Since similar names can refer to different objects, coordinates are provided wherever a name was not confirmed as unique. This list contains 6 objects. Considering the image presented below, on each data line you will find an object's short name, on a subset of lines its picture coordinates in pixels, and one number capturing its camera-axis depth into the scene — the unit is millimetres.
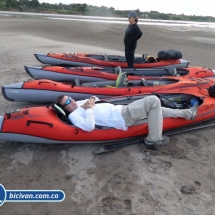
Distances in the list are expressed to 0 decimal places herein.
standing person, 6746
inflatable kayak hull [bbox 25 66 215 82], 6426
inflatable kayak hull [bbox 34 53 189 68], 7742
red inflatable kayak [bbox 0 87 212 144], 3773
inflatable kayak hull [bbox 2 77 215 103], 5227
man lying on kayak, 3783
